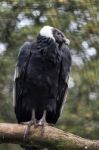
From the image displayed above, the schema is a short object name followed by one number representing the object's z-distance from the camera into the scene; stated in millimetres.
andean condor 13516
